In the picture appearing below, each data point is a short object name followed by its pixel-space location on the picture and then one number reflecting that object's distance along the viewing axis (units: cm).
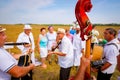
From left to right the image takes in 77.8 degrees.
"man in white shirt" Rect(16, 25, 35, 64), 255
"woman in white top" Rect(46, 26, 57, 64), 350
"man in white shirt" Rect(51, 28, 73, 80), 199
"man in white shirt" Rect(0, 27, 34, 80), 95
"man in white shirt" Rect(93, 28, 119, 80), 160
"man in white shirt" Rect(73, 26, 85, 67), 303
